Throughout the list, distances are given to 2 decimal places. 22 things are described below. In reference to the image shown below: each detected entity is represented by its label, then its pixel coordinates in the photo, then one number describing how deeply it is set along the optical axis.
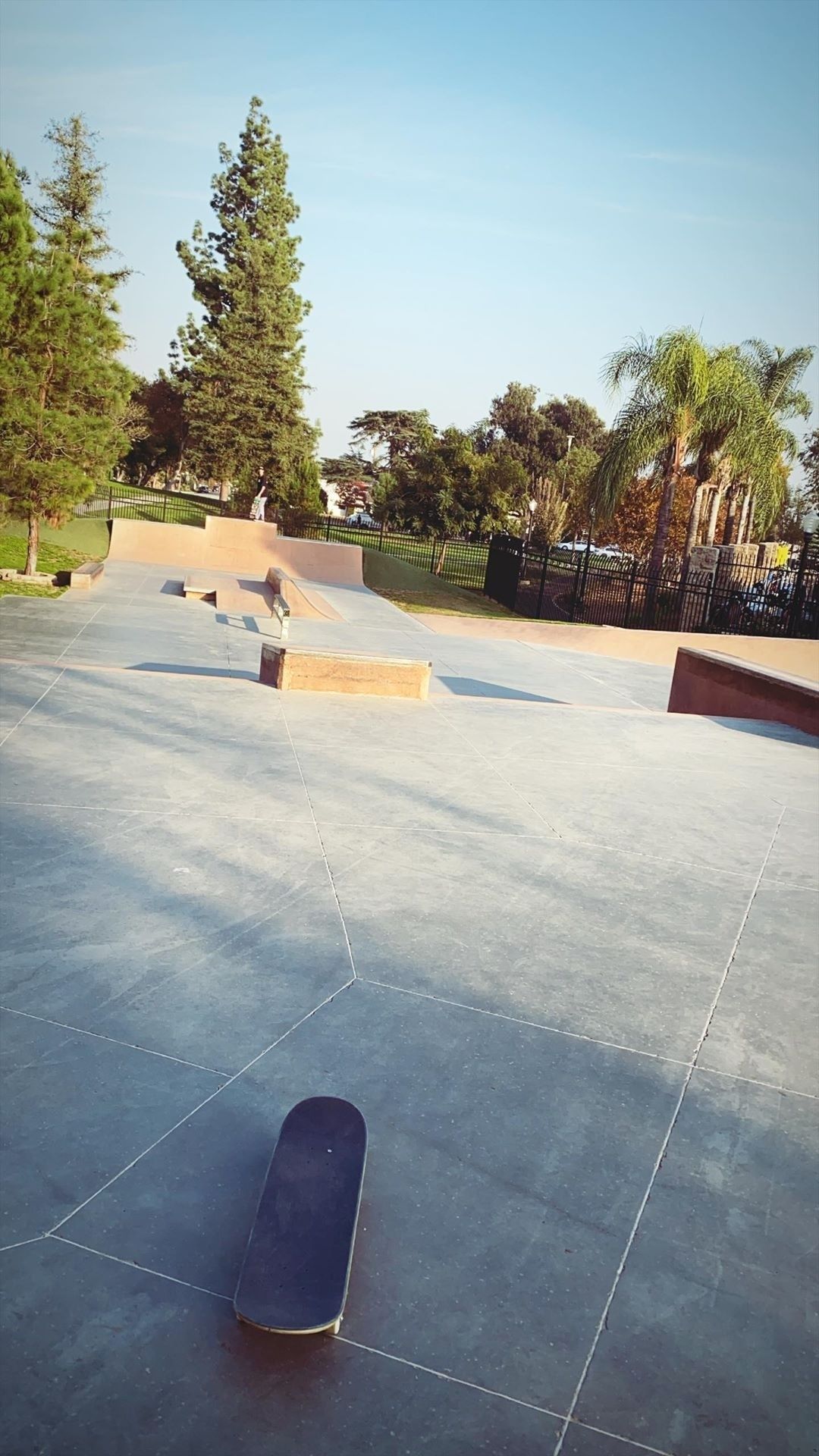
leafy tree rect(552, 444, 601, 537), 44.22
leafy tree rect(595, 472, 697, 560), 38.84
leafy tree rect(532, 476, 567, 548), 46.75
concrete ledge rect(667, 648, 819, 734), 10.16
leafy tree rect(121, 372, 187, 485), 48.91
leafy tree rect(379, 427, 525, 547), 42.34
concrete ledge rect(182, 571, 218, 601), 19.06
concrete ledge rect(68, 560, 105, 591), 17.14
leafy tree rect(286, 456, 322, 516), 40.59
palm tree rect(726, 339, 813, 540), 30.53
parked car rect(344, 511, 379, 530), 60.34
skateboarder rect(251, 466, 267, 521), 33.00
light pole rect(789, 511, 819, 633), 18.77
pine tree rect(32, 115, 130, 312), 39.62
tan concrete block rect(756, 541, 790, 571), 31.41
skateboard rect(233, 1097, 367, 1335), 2.09
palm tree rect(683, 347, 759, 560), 27.66
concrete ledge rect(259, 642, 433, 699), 9.39
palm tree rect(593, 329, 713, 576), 27.03
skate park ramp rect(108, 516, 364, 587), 26.33
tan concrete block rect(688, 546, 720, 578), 25.66
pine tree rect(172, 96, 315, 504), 45.94
